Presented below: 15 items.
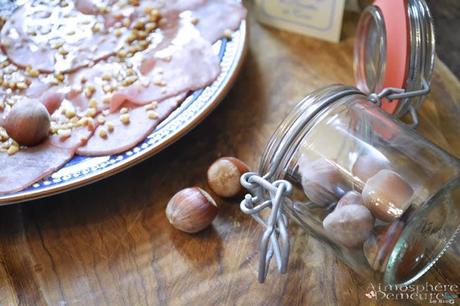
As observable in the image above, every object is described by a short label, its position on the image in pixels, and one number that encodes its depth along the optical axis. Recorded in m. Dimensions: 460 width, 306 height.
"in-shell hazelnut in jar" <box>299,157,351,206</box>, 0.28
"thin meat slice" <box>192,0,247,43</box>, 0.38
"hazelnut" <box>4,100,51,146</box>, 0.33
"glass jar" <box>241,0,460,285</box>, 0.27
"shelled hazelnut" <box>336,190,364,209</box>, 0.28
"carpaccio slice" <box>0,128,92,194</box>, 0.31
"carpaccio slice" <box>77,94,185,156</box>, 0.33
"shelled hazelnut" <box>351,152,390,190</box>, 0.28
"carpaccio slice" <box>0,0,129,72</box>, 0.38
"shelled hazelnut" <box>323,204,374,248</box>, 0.27
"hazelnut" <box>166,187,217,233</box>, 0.31
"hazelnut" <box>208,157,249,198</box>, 0.32
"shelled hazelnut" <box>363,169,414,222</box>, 0.27
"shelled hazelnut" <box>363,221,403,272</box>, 0.27
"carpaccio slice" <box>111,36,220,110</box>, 0.35
